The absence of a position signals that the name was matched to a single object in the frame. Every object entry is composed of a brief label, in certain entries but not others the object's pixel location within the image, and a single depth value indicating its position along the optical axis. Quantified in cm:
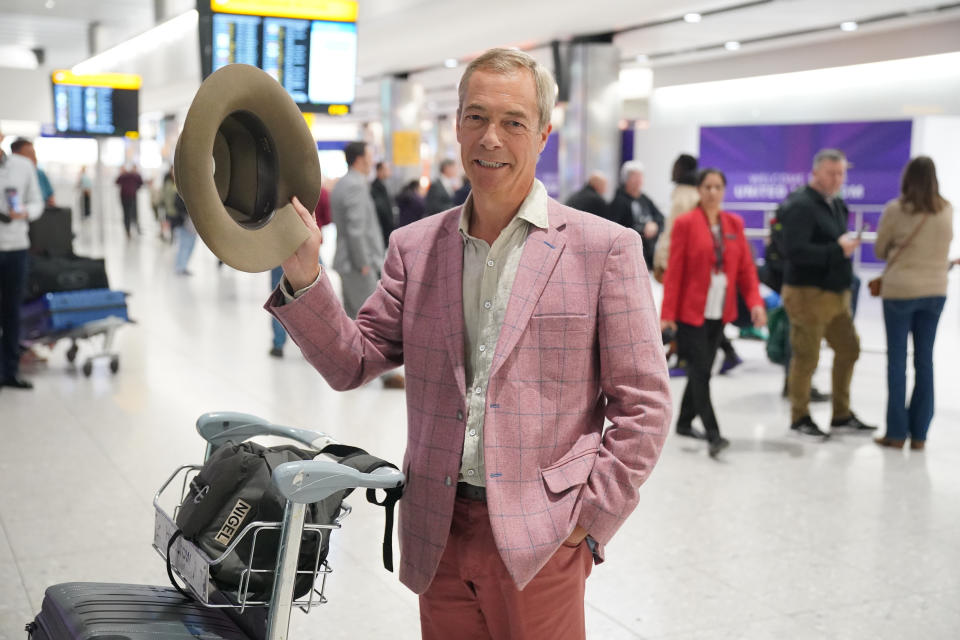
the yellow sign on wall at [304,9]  575
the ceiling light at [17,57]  2548
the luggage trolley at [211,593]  179
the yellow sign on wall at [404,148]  1318
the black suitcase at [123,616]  197
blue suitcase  721
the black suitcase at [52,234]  790
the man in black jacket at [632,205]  886
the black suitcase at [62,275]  743
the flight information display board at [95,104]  1402
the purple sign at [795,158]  1359
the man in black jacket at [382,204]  1093
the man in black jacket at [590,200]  820
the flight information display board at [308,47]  579
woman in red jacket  566
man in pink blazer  176
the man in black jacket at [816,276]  593
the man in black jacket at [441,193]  1350
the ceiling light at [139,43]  1192
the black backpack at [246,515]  188
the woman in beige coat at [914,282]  577
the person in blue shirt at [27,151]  846
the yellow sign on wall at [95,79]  1398
